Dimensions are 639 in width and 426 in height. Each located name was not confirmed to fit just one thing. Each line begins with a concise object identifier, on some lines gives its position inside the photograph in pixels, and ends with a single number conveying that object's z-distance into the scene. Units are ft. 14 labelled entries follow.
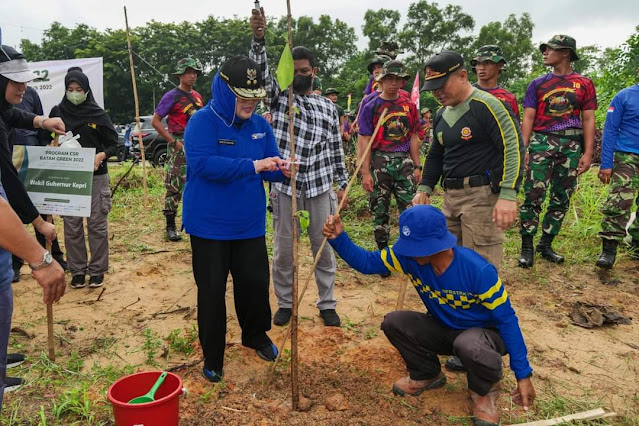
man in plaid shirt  10.79
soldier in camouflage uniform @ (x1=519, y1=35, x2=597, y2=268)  14.57
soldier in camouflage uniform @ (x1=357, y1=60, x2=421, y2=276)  14.90
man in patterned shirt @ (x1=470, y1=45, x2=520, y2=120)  14.92
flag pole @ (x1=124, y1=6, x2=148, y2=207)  24.08
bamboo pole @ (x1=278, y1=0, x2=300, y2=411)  7.27
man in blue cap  7.29
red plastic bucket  5.98
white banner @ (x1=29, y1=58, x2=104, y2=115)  23.35
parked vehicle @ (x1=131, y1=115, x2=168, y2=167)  43.57
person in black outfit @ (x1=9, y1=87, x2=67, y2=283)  14.19
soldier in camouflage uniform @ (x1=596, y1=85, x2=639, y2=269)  14.44
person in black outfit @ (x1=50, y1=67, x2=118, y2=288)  12.91
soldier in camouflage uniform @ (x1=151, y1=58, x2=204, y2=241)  18.08
